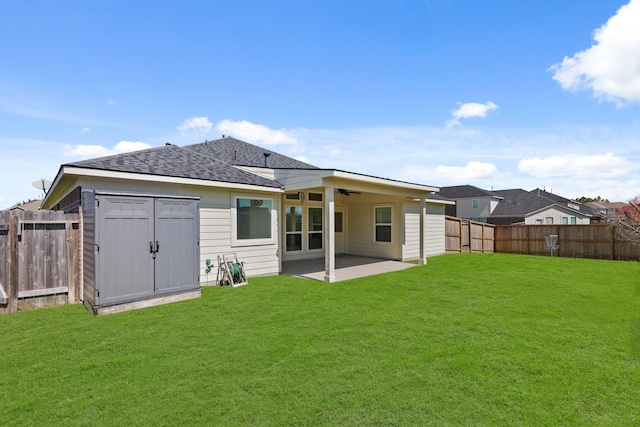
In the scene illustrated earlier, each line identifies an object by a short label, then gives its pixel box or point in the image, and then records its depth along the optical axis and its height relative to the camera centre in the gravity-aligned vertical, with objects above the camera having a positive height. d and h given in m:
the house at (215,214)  5.23 +0.05
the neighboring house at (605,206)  29.81 +1.39
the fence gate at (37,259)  5.16 -0.80
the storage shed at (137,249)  5.00 -0.61
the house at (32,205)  27.55 +1.13
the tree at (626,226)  11.42 -0.49
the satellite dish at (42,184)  10.58 +1.19
